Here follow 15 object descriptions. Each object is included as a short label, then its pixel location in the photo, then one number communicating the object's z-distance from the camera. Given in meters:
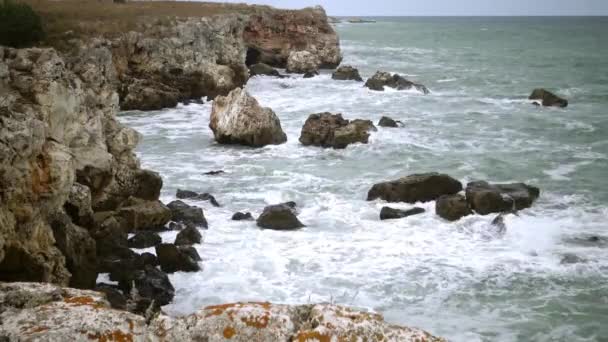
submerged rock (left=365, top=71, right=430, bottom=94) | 49.64
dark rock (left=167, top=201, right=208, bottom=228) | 18.88
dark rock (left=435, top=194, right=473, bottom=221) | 19.66
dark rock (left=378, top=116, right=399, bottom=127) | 34.44
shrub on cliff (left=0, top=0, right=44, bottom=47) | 19.25
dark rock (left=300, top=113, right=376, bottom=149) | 30.05
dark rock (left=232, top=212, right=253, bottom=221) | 19.77
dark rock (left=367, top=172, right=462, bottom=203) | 21.27
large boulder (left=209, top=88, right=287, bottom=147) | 30.09
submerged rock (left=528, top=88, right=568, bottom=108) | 43.00
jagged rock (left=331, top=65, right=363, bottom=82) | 56.25
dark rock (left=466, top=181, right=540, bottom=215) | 19.95
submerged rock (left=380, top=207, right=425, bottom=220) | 19.88
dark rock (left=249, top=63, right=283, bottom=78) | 57.66
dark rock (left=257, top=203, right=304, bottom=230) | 18.86
